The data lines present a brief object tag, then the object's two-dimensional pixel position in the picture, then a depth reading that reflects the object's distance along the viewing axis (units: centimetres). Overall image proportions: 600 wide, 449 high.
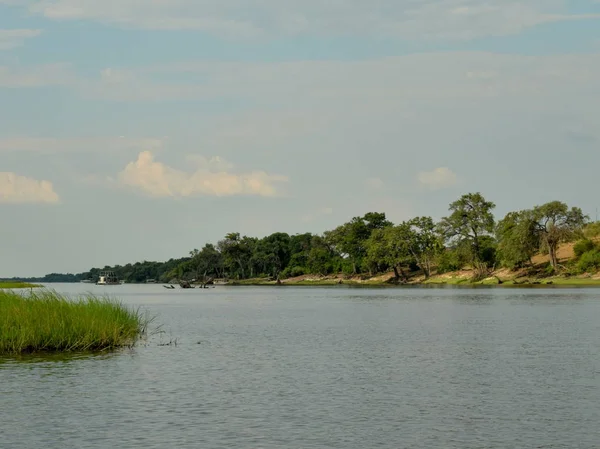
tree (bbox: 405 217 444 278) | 19588
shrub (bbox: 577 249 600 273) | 16334
